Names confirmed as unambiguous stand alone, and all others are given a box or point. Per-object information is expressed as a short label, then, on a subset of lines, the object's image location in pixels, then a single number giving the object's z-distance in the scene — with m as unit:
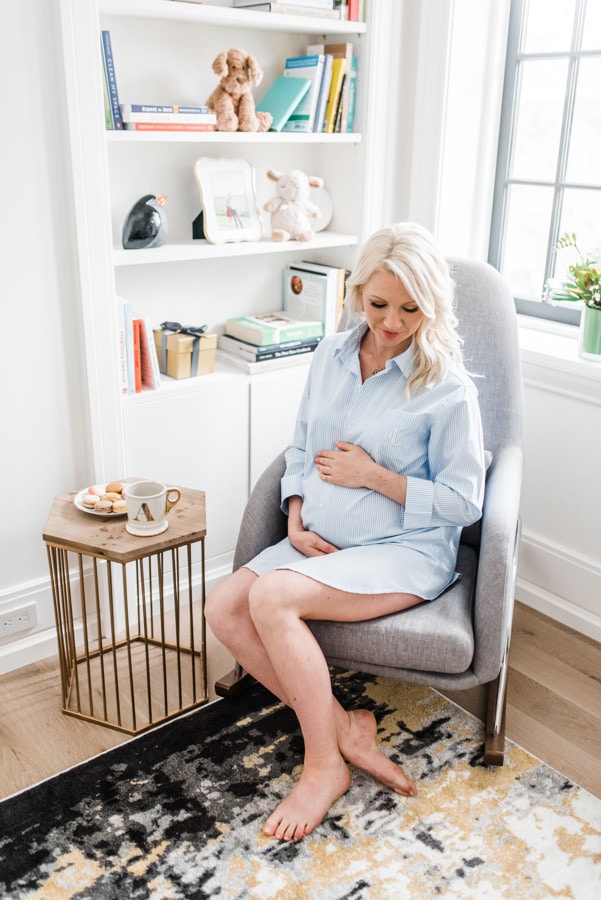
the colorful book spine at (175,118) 2.05
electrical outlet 2.18
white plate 1.98
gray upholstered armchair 1.68
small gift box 2.33
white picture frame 2.30
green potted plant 2.28
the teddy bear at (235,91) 2.20
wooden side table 1.92
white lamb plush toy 2.41
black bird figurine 2.15
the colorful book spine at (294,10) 2.20
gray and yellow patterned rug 1.59
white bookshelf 1.99
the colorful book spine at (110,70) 1.98
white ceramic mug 1.89
